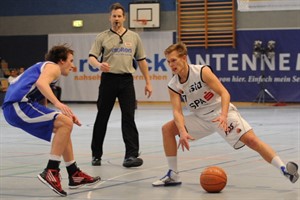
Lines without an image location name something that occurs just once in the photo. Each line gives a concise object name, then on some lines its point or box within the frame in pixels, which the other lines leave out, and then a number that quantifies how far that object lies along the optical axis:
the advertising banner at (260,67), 27.13
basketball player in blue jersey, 7.72
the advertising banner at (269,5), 26.20
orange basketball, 7.76
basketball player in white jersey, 7.85
